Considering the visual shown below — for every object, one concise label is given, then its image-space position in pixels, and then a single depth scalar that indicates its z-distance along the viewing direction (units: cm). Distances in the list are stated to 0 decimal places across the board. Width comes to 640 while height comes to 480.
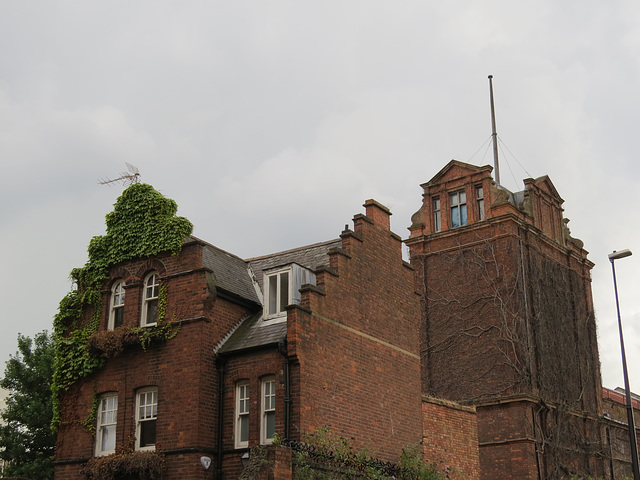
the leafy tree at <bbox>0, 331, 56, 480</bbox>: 3425
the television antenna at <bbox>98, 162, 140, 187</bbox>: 2517
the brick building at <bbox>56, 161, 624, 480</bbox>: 2044
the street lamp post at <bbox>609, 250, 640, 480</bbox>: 2053
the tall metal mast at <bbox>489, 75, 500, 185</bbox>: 3939
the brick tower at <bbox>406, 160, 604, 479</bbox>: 3180
